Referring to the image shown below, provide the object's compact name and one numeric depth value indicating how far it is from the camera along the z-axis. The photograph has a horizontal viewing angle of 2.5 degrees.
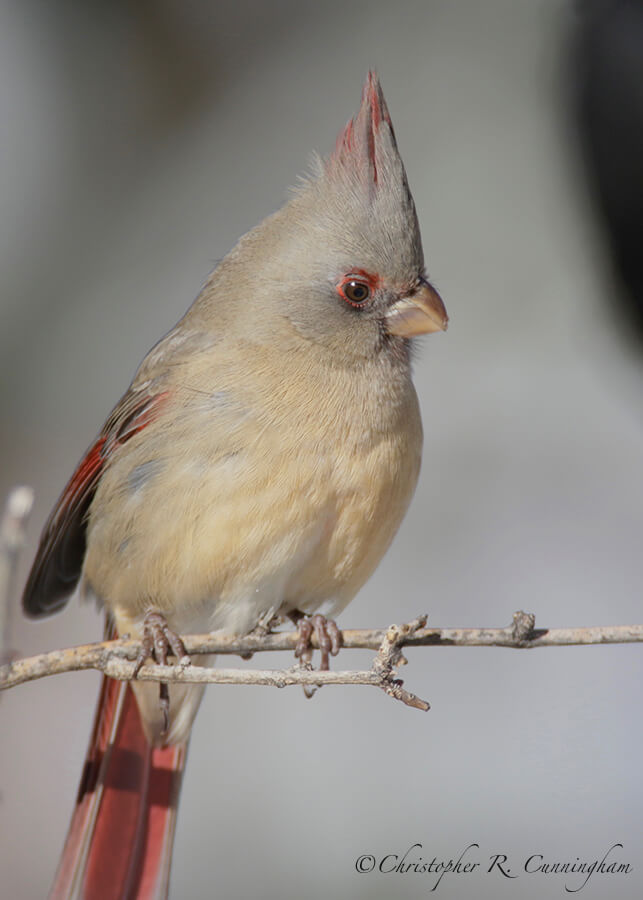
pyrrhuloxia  2.98
